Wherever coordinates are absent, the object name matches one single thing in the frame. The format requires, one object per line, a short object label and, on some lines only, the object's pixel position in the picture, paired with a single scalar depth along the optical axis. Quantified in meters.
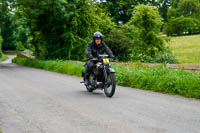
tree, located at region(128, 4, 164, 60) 23.53
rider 9.55
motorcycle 8.78
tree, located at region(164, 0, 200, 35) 65.69
